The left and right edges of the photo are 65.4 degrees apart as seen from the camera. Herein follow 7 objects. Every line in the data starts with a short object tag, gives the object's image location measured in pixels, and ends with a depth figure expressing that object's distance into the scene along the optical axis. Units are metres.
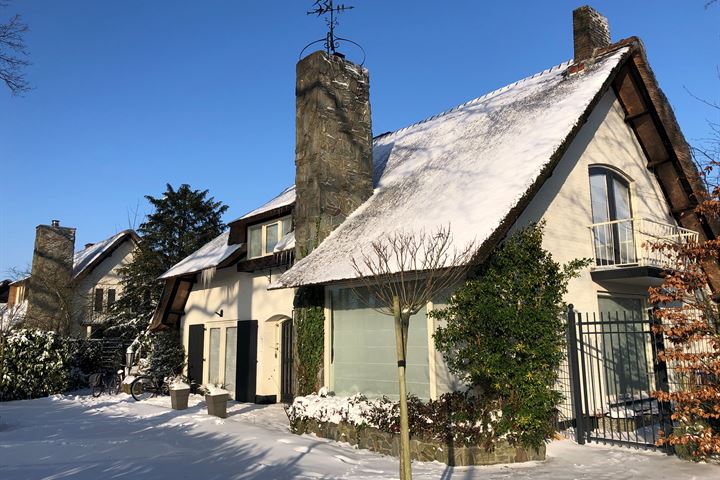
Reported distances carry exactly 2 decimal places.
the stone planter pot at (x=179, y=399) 13.67
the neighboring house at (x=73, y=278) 24.39
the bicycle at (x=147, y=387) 17.08
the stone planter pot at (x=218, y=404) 12.33
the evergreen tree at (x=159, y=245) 26.08
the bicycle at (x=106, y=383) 17.44
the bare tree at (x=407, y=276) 5.65
